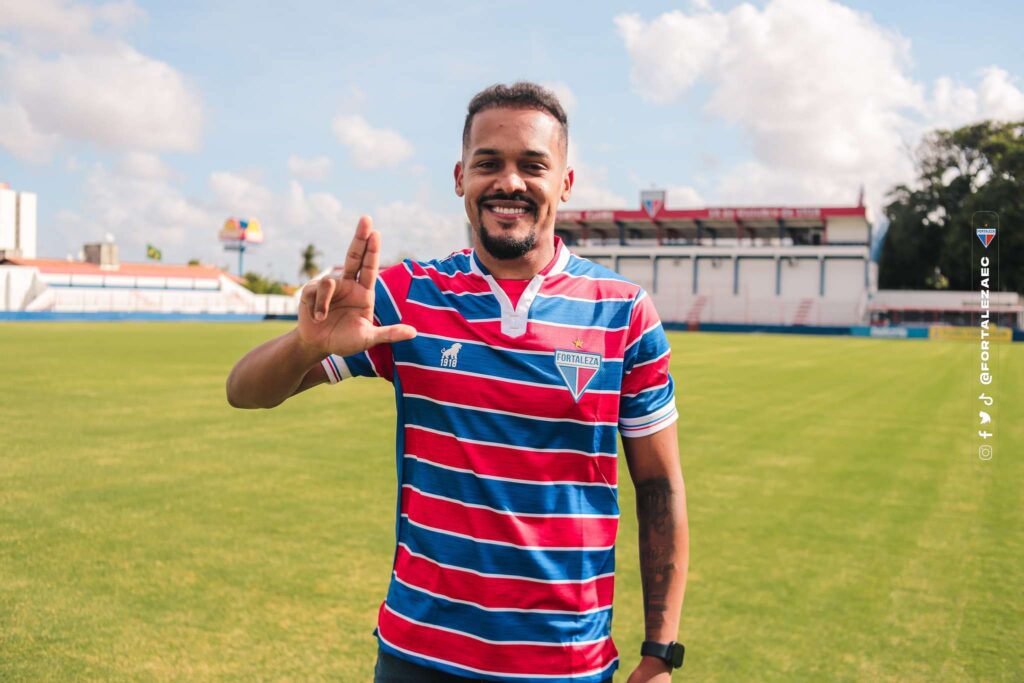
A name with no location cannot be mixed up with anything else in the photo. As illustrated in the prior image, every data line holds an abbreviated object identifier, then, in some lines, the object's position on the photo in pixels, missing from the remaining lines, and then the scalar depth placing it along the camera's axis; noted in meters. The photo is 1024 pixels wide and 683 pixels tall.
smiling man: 1.93
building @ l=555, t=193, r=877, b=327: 64.81
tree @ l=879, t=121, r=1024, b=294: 60.06
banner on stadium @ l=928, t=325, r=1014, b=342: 46.47
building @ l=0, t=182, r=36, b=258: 90.00
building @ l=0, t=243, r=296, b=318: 58.25
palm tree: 99.19
